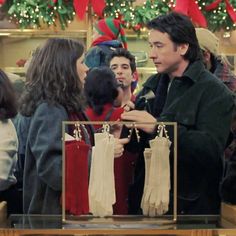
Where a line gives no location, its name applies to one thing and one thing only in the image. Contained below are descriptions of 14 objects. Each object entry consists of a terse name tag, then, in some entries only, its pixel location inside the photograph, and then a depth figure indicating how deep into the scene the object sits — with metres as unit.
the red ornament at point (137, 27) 6.34
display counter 2.73
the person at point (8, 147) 3.37
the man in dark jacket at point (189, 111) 3.29
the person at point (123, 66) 4.58
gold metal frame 2.97
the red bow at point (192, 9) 5.72
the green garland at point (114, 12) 6.17
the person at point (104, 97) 3.22
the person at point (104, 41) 4.76
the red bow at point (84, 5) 5.70
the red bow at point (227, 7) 6.16
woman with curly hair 3.29
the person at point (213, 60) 4.05
